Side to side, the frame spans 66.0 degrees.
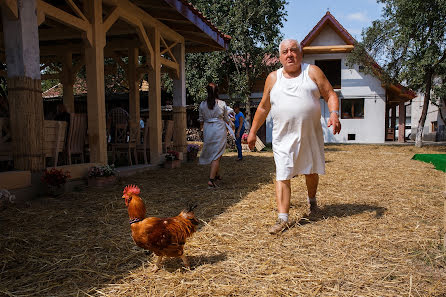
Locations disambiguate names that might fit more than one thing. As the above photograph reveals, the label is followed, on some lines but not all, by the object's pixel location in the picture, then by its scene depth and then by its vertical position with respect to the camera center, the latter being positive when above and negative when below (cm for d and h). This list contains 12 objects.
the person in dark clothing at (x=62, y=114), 663 +33
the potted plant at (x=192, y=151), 1007 -68
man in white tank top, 342 +8
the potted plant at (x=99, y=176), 567 -76
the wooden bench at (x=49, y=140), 470 -13
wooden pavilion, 449 +157
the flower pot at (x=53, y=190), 480 -83
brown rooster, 238 -72
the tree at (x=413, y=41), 1475 +383
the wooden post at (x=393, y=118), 2715 +55
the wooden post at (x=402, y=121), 2386 +25
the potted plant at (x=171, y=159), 838 -74
